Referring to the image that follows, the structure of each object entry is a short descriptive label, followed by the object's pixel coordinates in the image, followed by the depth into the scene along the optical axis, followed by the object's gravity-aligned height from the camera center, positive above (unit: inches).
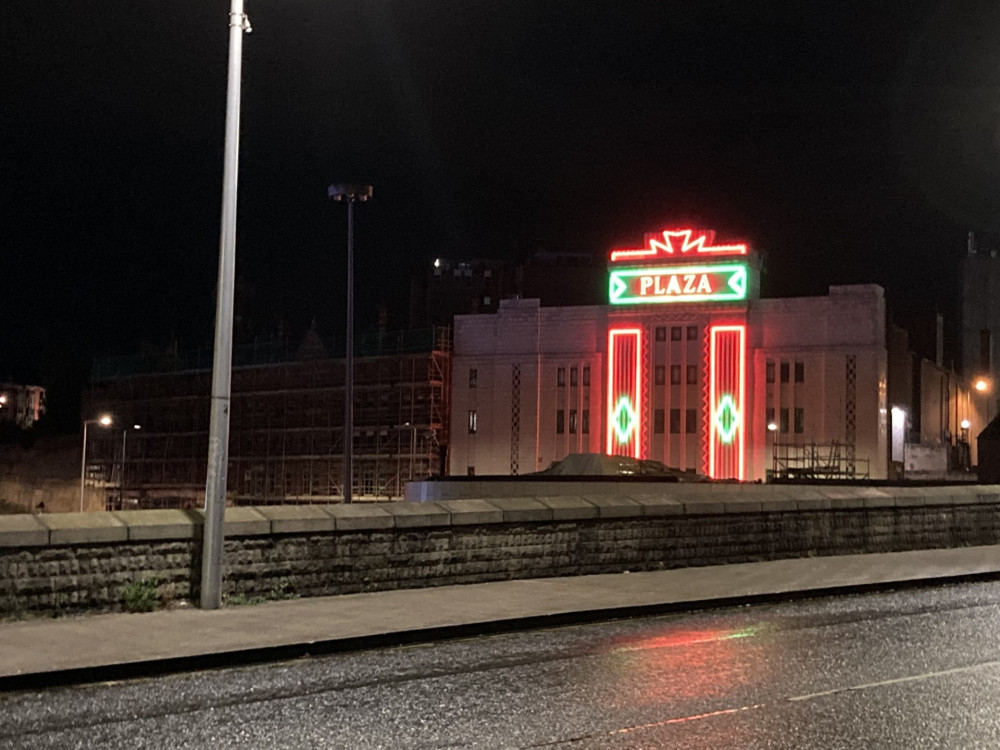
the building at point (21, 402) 5551.2 +345.8
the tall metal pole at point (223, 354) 516.7 +55.9
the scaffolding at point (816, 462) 2059.5 +49.3
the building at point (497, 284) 3489.2 +659.0
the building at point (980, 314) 3056.1 +477.1
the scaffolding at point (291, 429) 2529.5 +113.8
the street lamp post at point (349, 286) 1405.0 +232.7
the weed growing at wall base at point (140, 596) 510.3 -53.4
